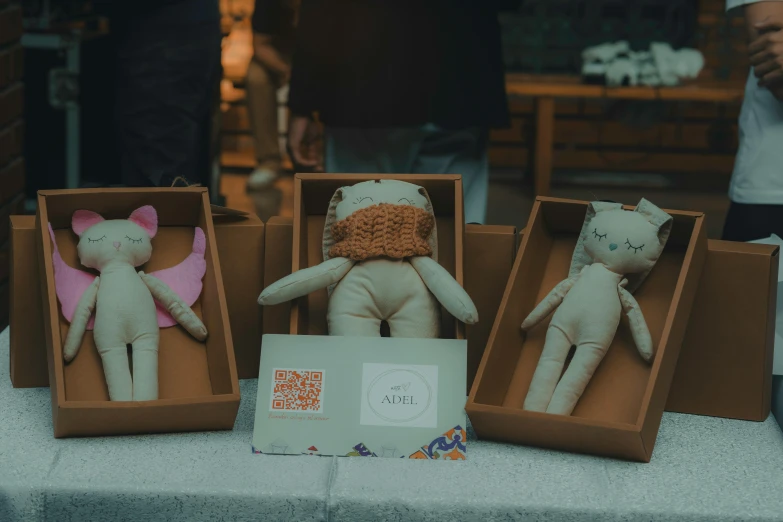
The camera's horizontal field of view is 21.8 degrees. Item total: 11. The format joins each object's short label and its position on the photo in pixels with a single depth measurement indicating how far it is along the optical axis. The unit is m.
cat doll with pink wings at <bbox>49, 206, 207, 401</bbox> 2.16
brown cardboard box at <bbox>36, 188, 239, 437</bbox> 2.08
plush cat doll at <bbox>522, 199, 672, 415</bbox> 2.14
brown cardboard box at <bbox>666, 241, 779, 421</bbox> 2.17
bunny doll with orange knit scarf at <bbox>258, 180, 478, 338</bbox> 2.15
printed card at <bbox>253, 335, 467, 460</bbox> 2.08
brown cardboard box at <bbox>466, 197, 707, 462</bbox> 2.06
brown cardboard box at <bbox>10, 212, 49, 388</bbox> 2.21
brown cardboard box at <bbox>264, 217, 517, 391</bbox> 2.26
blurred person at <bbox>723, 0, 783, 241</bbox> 2.38
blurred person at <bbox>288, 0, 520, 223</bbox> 2.73
